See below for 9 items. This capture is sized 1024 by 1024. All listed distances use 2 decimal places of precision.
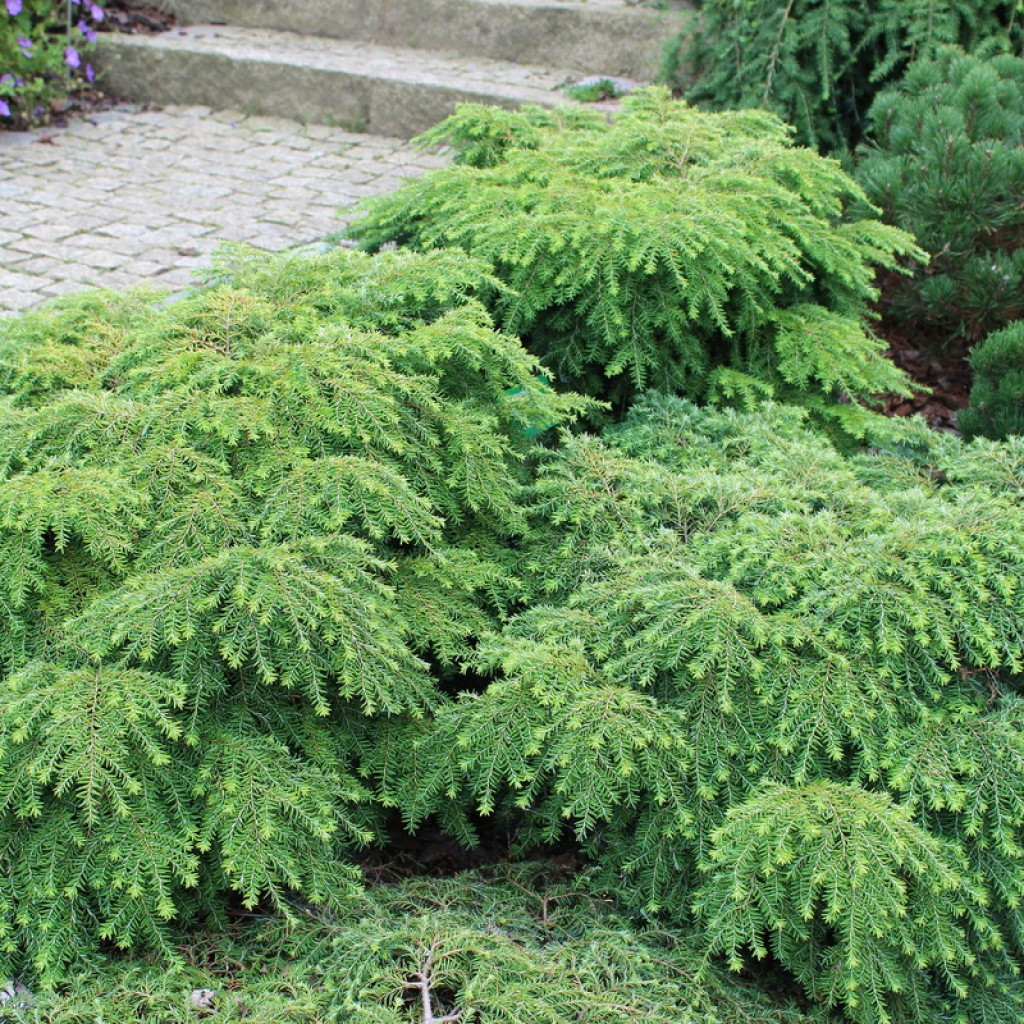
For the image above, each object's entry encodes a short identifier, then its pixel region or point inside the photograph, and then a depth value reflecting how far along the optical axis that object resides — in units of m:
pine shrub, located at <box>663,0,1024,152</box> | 5.44
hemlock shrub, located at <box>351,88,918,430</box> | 3.02
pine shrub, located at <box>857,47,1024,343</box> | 4.32
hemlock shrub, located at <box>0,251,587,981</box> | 1.90
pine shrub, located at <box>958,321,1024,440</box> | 3.58
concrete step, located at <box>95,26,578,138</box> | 7.22
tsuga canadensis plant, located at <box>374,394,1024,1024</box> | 1.93
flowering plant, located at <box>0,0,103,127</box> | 7.03
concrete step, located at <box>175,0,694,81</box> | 7.34
